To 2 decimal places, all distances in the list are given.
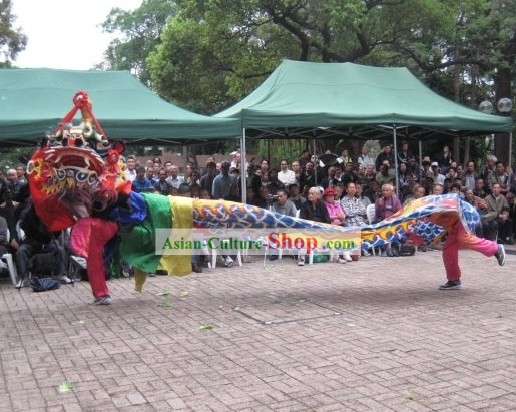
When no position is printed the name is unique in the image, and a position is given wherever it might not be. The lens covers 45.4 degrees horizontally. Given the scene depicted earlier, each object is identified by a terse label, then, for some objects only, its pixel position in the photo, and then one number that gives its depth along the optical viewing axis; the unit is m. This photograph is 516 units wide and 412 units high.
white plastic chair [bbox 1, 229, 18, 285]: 8.28
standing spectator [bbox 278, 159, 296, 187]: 12.91
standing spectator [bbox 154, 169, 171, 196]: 10.85
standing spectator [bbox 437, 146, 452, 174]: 14.08
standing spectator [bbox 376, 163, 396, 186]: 12.35
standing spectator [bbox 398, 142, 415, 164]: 13.83
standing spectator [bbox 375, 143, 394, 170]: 13.25
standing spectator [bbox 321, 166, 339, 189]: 11.98
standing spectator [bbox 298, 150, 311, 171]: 14.38
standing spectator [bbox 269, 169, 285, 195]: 11.51
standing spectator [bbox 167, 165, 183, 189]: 11.30
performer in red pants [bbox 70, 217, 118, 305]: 6.63
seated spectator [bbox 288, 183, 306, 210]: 10.94
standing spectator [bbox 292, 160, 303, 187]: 13.29
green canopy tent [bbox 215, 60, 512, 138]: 10.67
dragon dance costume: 6.38
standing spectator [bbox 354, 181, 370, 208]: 11.13
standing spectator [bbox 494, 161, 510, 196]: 12.75
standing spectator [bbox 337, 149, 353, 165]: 14.24
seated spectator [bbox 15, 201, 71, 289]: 7.78
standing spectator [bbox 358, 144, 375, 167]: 15.06
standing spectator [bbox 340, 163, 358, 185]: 11.97
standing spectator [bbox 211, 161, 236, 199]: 11.29
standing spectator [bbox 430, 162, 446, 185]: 12.83
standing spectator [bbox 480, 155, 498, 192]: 12.78
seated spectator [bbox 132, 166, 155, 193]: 10.14
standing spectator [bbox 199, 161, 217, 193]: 11.82
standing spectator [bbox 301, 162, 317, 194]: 12.93
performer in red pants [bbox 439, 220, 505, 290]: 7.21
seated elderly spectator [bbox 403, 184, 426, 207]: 10.87
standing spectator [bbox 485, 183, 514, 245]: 11.84
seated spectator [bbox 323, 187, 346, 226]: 10.39
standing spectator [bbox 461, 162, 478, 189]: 12.56
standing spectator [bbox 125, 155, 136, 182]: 10.78
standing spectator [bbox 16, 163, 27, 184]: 9.96
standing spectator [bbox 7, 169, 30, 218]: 8.09
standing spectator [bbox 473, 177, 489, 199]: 12.23
